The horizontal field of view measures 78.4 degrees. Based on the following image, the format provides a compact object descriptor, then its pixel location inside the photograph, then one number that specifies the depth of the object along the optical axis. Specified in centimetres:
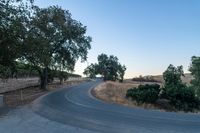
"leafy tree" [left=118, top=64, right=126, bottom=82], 4700
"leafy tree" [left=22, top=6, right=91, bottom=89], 1713
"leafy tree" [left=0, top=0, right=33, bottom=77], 947
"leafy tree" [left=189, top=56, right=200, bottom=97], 2446
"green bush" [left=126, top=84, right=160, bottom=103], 1232
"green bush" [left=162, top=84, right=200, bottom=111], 1341
